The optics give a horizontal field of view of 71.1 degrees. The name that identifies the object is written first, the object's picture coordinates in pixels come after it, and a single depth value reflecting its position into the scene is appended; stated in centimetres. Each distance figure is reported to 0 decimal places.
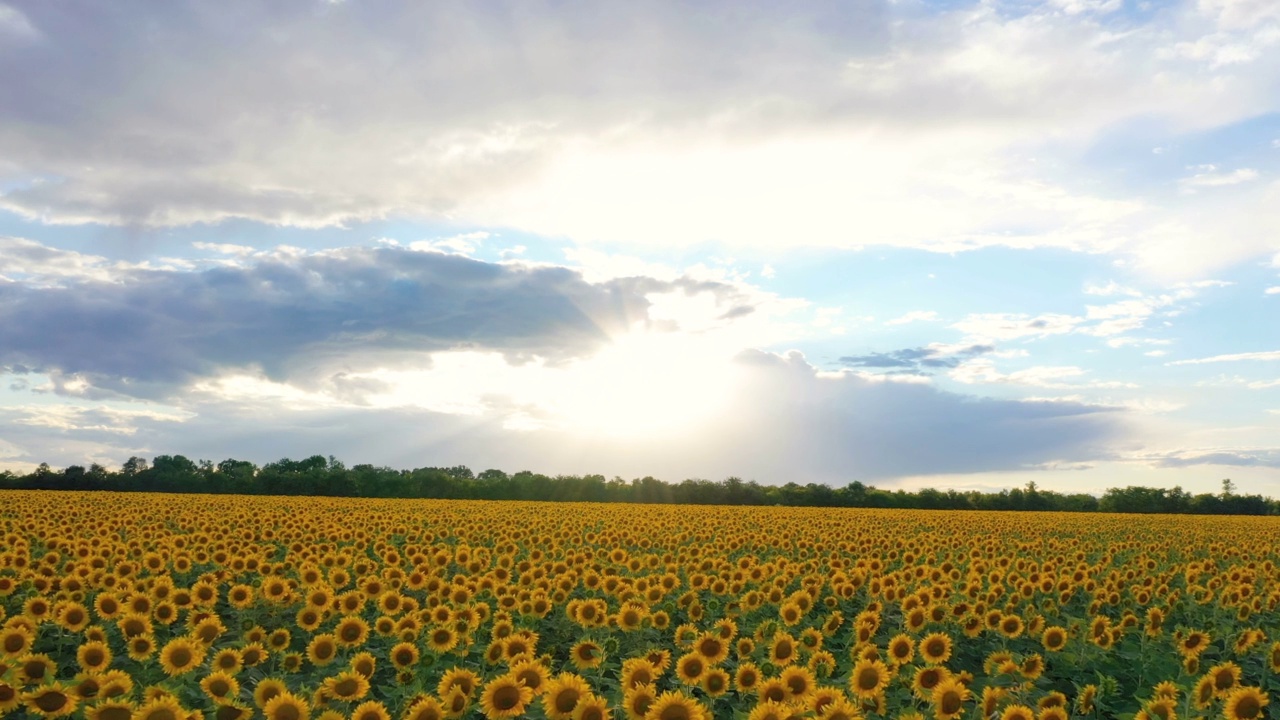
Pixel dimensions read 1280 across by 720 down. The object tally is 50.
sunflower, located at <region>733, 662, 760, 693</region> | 917
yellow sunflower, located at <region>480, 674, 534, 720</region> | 840
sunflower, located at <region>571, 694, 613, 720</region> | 737
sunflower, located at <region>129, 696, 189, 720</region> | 754
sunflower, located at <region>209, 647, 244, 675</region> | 1021
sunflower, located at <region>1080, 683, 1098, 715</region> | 951
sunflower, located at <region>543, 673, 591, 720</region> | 775
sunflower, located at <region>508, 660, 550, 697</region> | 867
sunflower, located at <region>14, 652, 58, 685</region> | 963
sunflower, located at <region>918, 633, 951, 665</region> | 1095
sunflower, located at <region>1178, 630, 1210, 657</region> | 1195
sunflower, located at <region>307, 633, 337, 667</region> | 1082
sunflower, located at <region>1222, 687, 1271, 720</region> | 876
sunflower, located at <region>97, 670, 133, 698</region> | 846
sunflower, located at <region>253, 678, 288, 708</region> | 860
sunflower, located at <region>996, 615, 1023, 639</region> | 1324
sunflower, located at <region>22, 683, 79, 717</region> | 850
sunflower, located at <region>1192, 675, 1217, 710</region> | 908
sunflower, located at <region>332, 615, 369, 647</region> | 1127
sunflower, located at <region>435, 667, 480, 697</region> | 838
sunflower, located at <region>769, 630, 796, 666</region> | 1045
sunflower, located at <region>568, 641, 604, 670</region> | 1042
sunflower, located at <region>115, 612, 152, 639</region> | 1139
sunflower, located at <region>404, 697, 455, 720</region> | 763
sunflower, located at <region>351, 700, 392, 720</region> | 801
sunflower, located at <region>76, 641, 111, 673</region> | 1025
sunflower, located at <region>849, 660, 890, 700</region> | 909
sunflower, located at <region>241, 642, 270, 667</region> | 1062
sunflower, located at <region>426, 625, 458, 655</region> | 1087
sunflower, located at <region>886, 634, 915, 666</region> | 1098
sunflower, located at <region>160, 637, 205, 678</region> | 1001
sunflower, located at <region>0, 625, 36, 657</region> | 1040
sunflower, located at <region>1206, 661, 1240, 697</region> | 945
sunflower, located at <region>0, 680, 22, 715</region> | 874
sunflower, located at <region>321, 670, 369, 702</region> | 903
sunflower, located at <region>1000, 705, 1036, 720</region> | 789
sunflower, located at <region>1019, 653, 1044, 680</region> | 1040
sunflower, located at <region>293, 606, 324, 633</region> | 1248
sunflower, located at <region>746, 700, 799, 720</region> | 702
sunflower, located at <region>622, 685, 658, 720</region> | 809
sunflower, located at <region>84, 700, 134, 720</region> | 785
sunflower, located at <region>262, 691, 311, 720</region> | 820
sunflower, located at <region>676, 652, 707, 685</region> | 968
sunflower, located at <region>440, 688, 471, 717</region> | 814
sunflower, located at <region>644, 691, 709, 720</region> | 748
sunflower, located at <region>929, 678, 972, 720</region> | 877
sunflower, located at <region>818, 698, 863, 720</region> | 726
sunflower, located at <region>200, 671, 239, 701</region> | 908
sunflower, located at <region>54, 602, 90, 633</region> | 1203
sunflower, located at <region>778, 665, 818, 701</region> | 840
